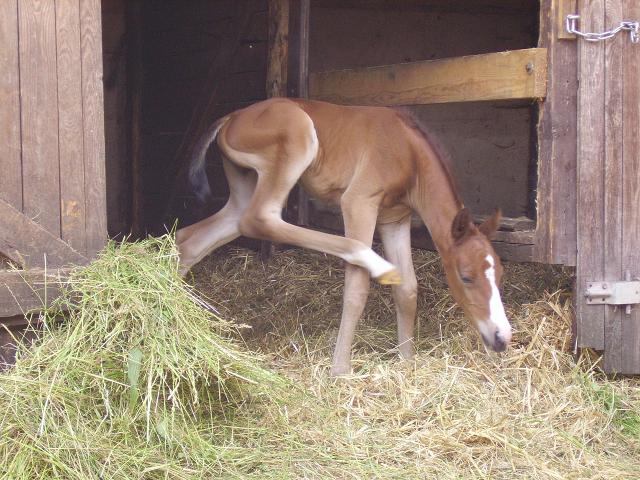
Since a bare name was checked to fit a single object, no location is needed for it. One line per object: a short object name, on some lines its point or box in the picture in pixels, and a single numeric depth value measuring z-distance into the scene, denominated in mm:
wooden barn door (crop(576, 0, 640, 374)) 5164
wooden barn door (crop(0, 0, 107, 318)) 4262
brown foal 5129
